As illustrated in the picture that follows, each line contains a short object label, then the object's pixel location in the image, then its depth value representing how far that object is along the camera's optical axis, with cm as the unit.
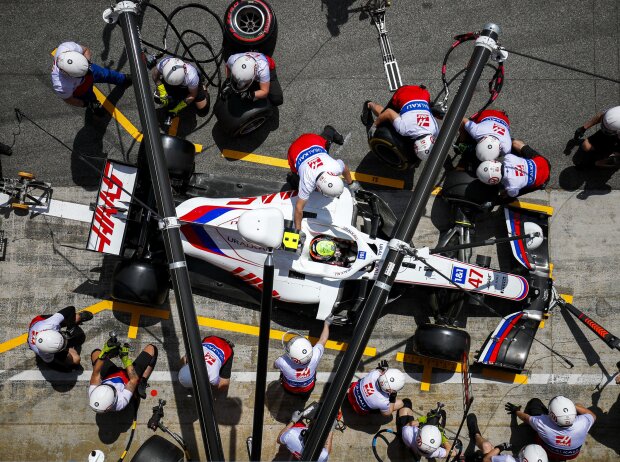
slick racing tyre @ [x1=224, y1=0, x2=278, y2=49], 762
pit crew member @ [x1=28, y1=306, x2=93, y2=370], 693
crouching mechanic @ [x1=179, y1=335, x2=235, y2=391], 669
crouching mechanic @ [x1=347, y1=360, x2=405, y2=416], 680
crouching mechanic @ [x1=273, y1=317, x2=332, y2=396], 653
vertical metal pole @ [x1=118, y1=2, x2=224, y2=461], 489
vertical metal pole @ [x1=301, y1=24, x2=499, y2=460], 460
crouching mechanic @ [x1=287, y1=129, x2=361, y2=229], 645
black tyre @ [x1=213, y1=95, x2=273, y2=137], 741
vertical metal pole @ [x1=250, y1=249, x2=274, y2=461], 425
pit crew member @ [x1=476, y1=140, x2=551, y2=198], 719
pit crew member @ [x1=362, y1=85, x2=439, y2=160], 696
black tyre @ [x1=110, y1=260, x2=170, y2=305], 702
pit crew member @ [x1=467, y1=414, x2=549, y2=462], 688
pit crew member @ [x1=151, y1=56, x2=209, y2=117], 709
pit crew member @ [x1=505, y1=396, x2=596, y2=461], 693
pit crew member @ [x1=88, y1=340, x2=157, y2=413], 713
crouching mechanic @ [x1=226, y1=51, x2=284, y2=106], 689
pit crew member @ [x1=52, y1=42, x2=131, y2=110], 693
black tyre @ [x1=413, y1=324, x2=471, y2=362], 711
